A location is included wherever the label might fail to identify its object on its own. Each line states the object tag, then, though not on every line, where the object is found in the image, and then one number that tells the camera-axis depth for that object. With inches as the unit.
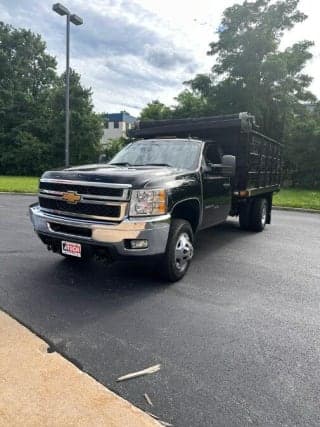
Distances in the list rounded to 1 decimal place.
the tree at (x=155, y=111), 1349.9
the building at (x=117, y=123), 2696.9
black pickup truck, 165.2
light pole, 558.6
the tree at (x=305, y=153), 840.3
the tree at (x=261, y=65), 939.3
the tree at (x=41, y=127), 1395.2
